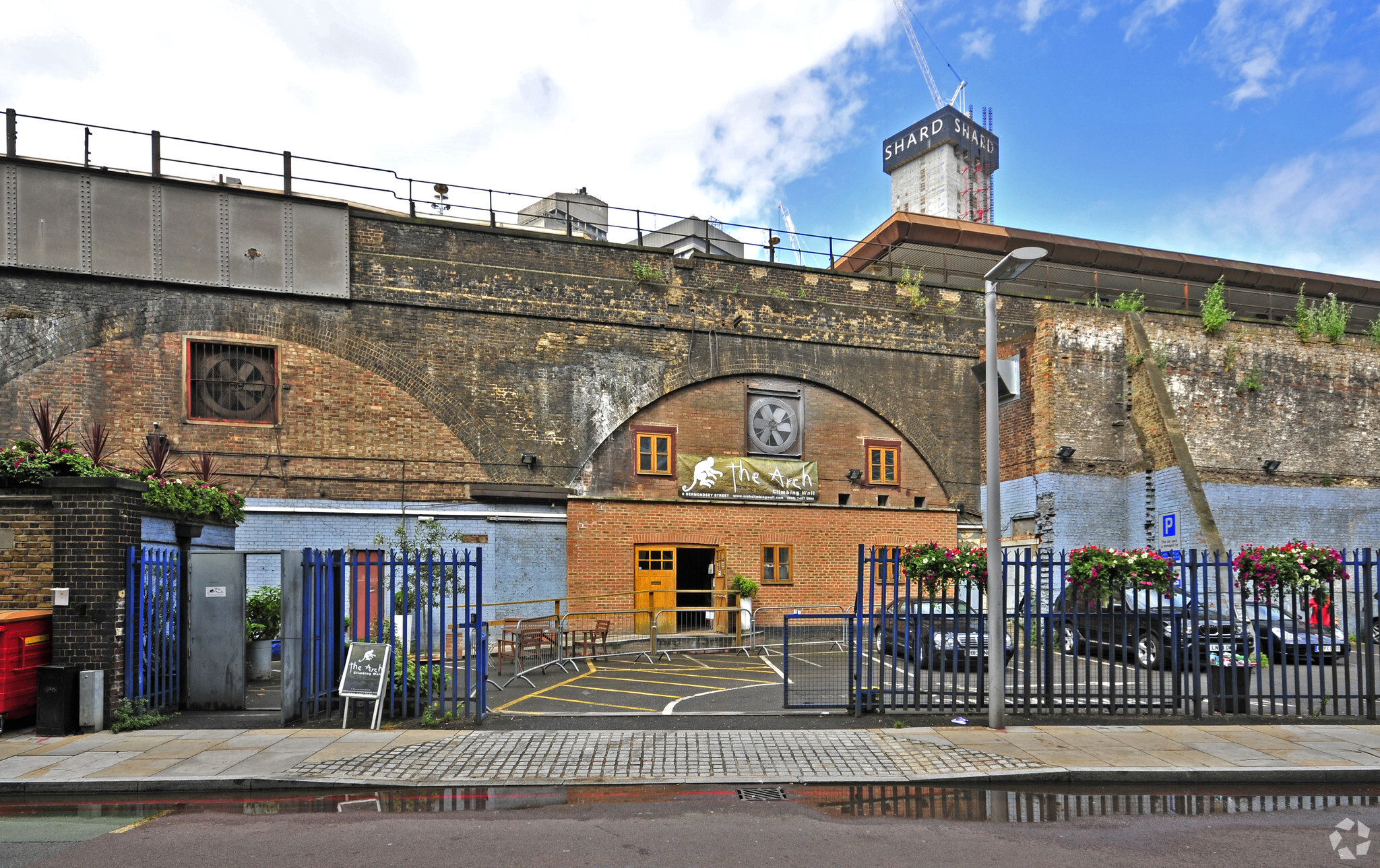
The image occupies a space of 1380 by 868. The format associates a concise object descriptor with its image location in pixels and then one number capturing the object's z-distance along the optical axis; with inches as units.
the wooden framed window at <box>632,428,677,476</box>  842.2
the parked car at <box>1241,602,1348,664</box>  602.2
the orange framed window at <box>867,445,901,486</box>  914.1
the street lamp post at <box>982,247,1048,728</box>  411.8
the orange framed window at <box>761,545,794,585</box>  863.1
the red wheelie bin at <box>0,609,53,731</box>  395.9
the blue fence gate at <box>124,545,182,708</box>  425.1
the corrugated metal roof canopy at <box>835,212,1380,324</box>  1146.0
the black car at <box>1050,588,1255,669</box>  430.9
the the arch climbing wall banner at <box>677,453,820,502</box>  853.2
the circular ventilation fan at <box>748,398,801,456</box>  884.6
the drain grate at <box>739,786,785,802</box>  307.4
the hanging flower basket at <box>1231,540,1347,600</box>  474.0
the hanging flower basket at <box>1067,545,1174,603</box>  454.6
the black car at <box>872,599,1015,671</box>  432.1
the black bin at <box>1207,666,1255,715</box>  446.0
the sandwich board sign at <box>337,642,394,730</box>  411.2
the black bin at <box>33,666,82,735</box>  396.8
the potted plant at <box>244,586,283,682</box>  566.3
